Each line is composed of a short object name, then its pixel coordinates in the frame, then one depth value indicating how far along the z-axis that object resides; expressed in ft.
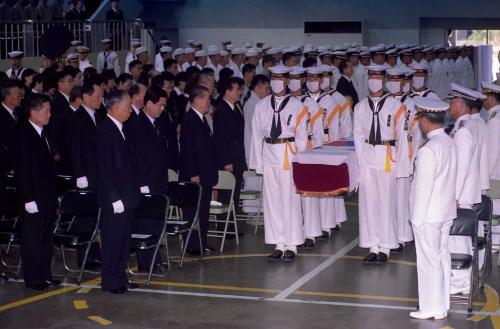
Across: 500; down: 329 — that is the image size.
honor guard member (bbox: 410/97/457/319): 29.94
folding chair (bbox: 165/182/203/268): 37.35
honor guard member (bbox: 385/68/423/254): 38.60
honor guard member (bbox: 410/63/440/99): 43.16
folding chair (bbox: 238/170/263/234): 43.60
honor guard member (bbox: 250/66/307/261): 39.37
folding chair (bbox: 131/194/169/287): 34.88
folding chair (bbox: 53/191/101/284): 35.19
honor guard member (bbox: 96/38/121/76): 70.44
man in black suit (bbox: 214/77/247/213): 42.34
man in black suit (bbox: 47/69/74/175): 41.01
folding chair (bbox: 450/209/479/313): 31.14
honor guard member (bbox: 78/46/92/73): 65.16
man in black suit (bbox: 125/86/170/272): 36.42
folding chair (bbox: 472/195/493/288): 32.91
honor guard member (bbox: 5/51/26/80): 60.73
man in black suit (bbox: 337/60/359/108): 58.08
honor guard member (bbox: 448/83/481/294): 33.04
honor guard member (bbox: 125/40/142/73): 70.13
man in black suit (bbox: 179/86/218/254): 39.37
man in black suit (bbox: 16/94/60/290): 34.12
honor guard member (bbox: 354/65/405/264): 38.68
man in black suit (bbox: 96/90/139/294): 33.65
